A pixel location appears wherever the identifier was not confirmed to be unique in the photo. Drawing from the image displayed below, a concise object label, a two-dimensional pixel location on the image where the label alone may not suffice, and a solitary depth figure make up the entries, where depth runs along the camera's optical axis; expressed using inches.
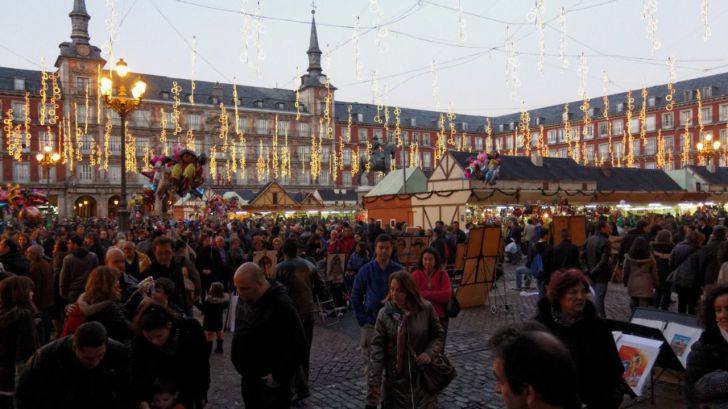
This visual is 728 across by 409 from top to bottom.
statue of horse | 968.3
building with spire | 1813.5
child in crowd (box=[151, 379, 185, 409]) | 123.2
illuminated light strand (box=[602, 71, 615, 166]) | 1992.7
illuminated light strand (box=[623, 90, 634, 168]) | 2126.0
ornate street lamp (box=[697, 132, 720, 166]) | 788.6
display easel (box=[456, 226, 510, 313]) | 363.9
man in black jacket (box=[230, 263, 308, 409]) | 135.1
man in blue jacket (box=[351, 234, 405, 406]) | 192.5
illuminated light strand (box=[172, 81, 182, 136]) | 2030.6
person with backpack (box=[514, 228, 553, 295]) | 315.6
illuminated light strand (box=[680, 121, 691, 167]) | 1912.0
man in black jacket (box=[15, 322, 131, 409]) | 109.4
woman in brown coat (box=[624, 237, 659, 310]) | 274.1
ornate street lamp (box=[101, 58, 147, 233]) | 432.5
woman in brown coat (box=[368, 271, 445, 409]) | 149.9
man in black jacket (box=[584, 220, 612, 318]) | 300.0
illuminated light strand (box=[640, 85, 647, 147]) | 2105.9
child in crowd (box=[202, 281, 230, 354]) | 249.4
